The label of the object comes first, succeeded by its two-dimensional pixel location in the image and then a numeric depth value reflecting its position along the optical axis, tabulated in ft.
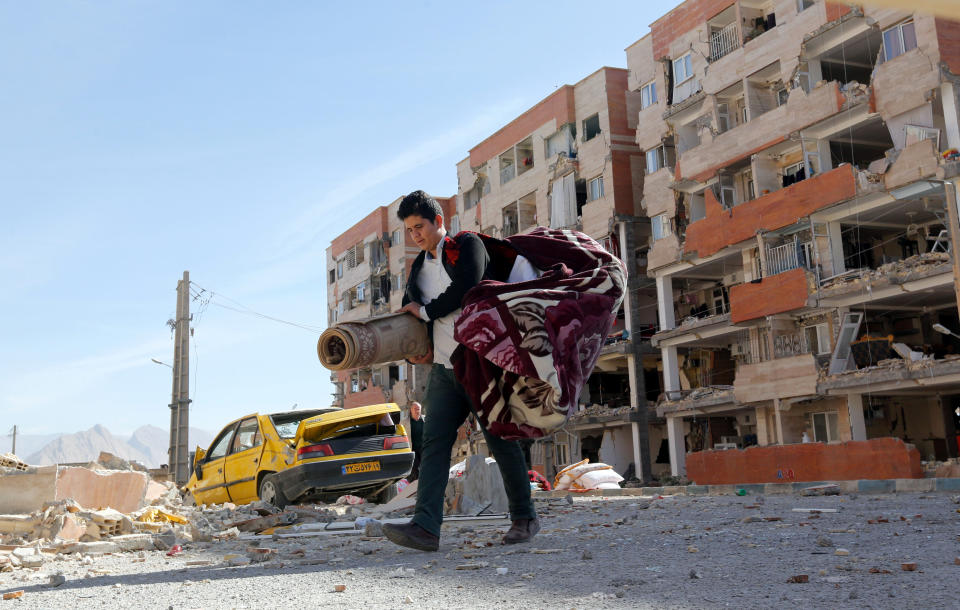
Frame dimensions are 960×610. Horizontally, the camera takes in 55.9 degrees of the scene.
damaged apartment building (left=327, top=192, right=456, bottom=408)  188.65
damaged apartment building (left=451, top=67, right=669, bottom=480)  125.70
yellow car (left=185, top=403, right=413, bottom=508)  39.68
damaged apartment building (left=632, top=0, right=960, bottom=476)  82.79
